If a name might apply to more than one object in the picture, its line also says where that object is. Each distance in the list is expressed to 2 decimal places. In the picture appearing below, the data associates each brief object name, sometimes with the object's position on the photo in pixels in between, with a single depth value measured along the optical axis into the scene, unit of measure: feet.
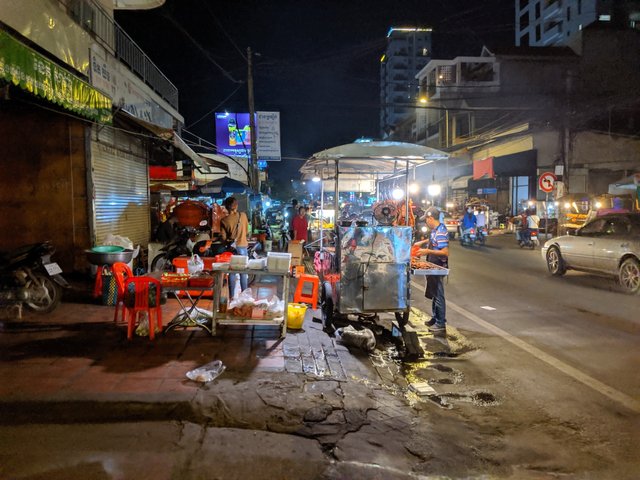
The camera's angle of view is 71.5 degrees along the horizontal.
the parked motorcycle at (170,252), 32.78
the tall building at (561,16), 145.29
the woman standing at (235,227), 26.99
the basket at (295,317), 21.57
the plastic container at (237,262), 19.57
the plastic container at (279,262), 19.63
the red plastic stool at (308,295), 26.48
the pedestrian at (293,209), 51.80
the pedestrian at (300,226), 43.19
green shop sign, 18.62
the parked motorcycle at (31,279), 22.39
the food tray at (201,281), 19.90
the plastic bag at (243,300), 20.07
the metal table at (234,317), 19.47
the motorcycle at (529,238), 64.18
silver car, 32.89
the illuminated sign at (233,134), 82.28
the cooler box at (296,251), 39.27
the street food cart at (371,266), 21.01
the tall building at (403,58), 311.27
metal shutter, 31.42
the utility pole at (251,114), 68.13
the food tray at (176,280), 19.86
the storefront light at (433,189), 65.96
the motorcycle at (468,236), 68.44
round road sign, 64.39
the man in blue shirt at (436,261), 23.24
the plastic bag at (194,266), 20.95
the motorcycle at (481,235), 70.59
